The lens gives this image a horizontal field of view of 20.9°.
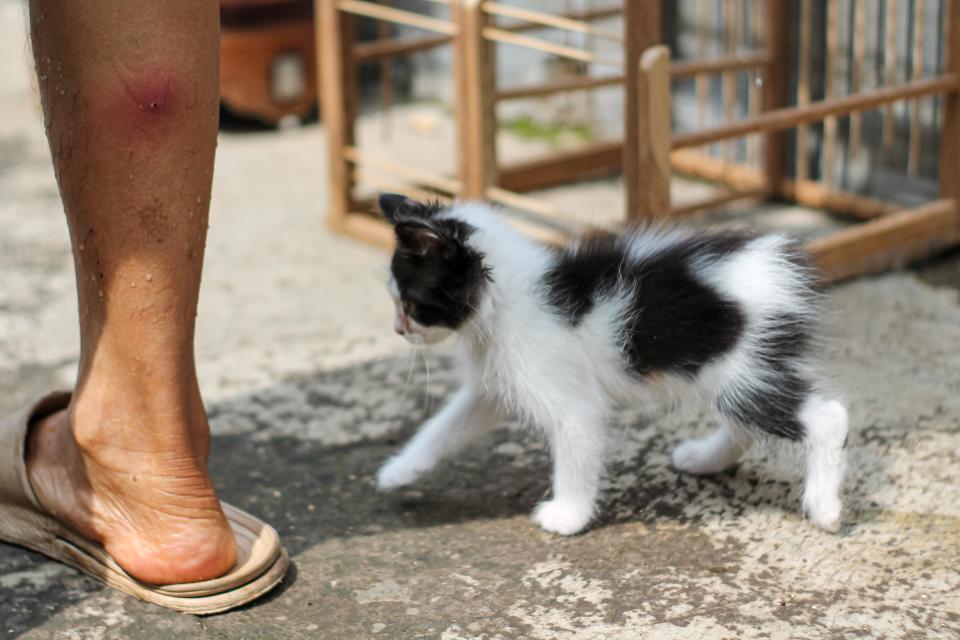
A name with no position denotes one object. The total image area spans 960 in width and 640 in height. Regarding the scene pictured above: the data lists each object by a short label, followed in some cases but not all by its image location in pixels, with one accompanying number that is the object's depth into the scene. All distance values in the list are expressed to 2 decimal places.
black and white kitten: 1.39
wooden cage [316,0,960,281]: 1.65
